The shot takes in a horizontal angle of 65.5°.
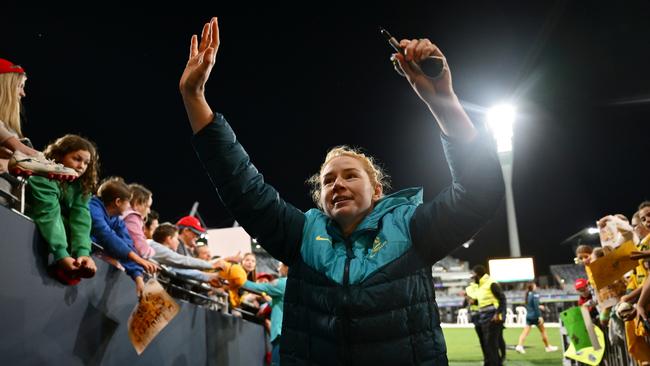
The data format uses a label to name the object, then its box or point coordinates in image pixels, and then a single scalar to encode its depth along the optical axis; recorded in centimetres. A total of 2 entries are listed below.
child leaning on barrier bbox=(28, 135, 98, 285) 325
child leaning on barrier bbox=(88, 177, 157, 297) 438
